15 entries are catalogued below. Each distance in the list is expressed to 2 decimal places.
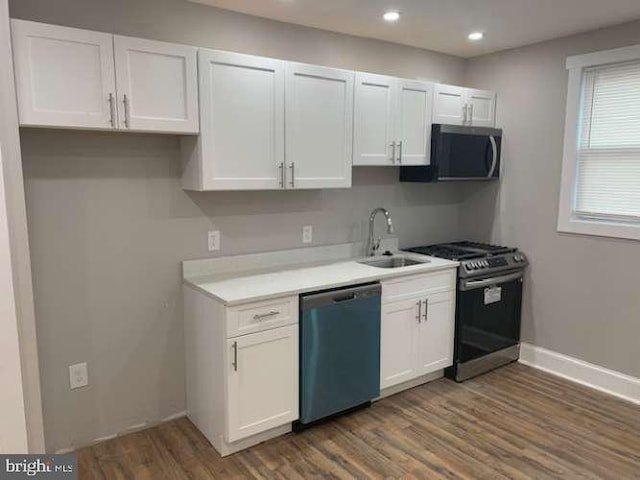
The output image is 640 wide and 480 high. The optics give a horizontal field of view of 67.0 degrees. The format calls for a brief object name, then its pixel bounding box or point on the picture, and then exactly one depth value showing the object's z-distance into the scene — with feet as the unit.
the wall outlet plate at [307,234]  11.35
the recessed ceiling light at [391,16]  9.81
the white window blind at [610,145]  10.80
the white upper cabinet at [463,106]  11.98
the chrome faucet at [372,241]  12.27
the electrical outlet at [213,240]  10.00
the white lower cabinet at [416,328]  10.61
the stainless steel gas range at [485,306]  11.73
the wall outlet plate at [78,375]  8.80
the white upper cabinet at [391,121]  10.68
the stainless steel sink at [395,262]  11.95
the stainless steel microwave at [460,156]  11.91
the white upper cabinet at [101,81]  7.05
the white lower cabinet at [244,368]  8.43
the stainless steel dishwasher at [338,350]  9.22
